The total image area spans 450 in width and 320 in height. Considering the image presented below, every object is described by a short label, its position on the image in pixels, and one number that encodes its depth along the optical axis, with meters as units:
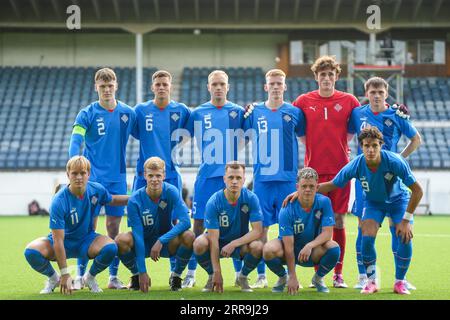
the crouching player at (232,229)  12.19
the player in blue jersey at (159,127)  13.70
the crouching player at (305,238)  11.97
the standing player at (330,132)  13.41
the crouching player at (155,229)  12.18
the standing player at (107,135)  13.40
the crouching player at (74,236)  11.81
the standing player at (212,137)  13.76
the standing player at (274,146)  13.58
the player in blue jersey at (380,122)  13.13
